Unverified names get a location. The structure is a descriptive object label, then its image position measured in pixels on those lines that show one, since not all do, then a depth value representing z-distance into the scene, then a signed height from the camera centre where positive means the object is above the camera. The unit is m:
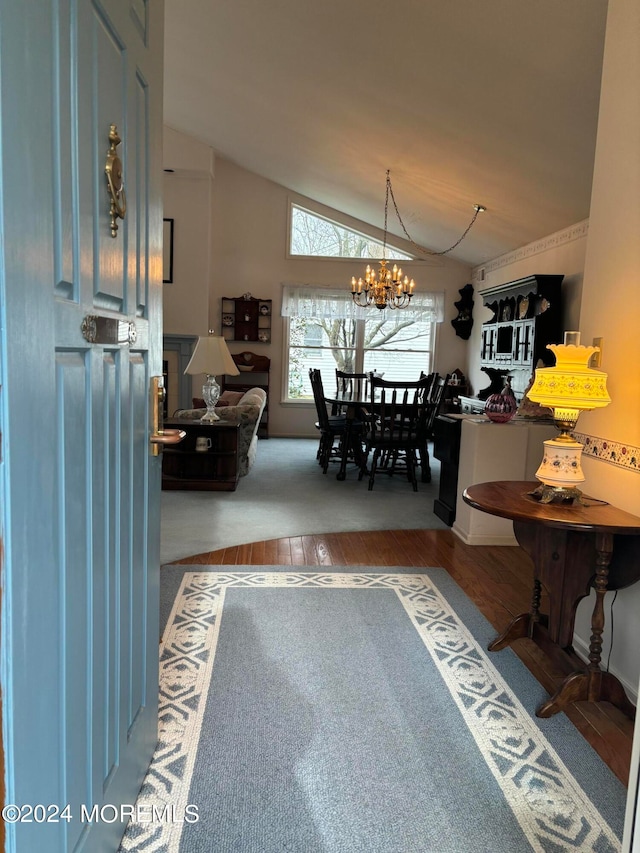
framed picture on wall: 8.20 +1.25
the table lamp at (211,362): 5.19 -0.12
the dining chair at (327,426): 6.09 -0.72
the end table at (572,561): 1.98 -0.69
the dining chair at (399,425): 5.47 -0.63
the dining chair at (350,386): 6.43 -0.42
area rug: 1.50 -1.17
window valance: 8.67 +0.73
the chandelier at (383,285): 6.31 +0.75
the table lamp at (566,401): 2.08 -0.13
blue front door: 0.77 -0.10
